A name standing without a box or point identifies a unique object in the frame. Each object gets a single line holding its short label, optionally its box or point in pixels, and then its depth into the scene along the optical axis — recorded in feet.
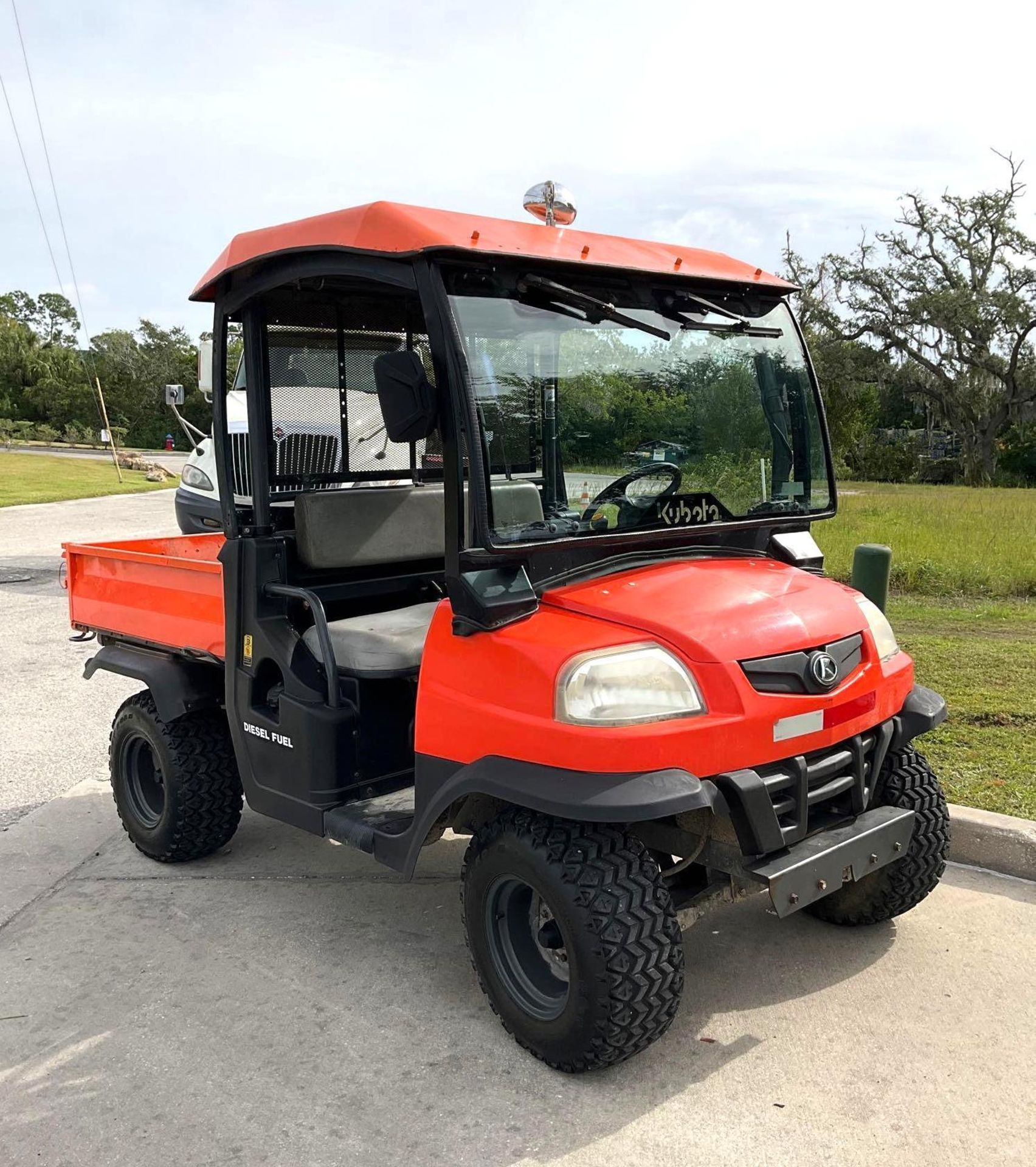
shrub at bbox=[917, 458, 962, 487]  141.18
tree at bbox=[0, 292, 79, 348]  288.51
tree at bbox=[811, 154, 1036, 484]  135.13
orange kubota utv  9.14
